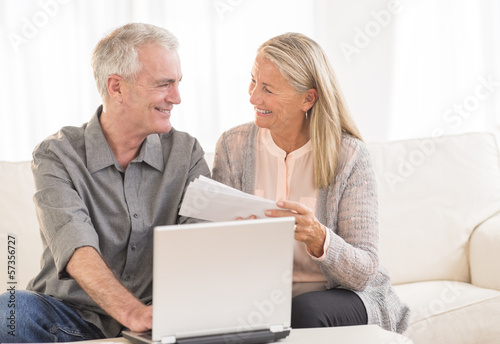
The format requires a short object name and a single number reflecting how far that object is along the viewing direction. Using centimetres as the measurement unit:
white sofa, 259
